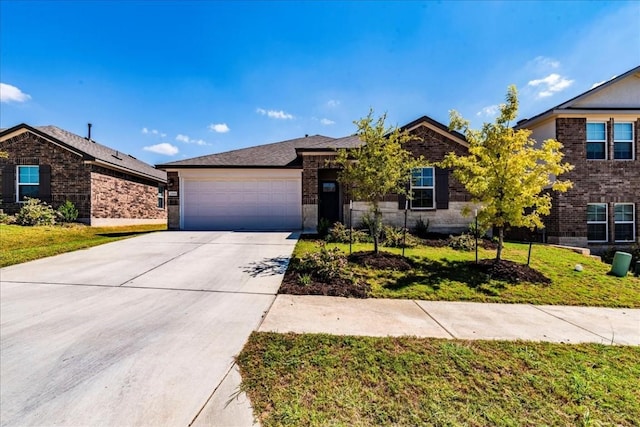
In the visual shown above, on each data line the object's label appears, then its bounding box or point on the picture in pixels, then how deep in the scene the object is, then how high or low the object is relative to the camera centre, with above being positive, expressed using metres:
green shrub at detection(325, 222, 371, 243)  10.66 -0.95
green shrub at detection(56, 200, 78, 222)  13.93 -0.07
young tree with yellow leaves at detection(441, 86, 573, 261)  7.00 +0.97
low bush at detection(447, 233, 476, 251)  10.16 -1.16
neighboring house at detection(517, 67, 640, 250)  12.23 +1.61
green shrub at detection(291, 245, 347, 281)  6.58 -1.32
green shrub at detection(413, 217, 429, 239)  12.26 -0.80
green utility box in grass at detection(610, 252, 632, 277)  7.57 -1.42
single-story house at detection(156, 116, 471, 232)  14.09 +0.84
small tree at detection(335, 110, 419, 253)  7.89 +1.29
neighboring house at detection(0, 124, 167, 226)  14.27 +1.93
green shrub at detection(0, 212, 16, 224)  12.98 -0.38
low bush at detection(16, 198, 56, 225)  13.06 -0.20
